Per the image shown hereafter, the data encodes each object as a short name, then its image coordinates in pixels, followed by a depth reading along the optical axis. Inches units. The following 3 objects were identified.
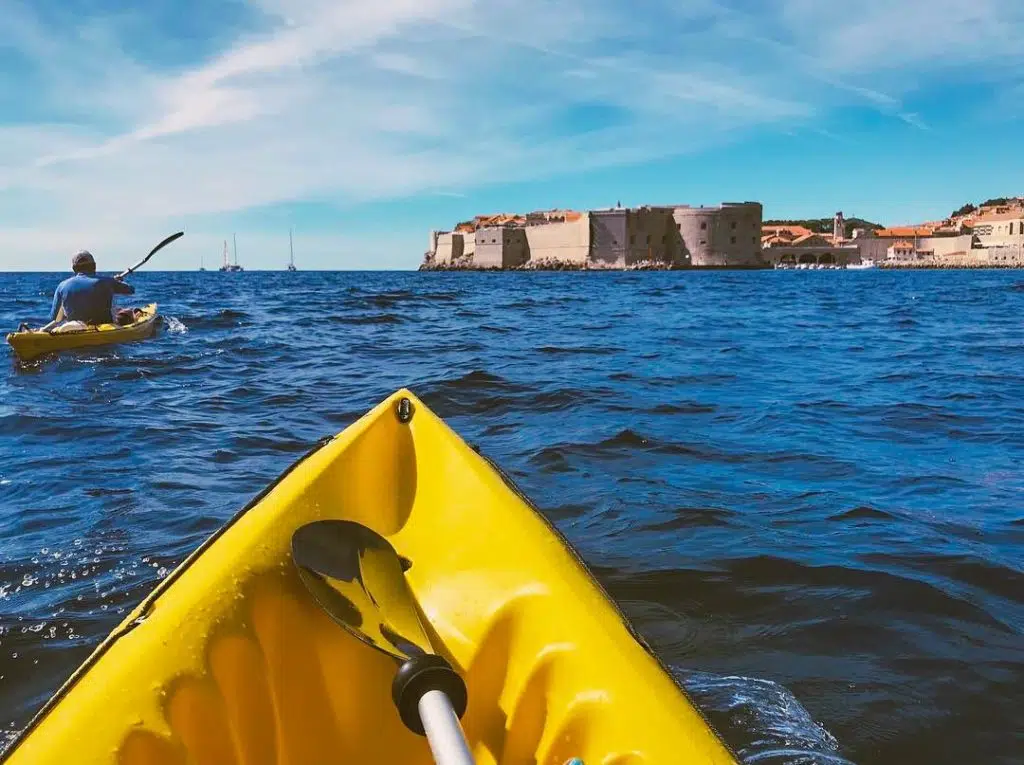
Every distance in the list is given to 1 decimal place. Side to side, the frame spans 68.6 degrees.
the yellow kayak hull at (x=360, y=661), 54.5
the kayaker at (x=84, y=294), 419.2
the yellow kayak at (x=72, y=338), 387.5
